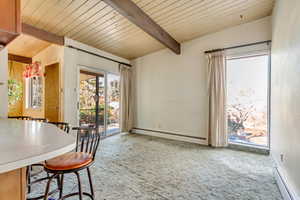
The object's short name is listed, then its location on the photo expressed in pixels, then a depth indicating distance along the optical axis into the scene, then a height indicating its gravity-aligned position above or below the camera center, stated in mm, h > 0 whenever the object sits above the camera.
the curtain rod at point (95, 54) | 3991 +1286
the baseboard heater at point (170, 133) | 4227 -1025
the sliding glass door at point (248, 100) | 3475 -5
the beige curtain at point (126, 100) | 5188 -37
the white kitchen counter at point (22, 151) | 694 -264
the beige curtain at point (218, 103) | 3764 -81
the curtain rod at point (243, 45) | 3329 +1249
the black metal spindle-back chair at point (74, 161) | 1296 -551
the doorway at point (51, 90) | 4363 +258
